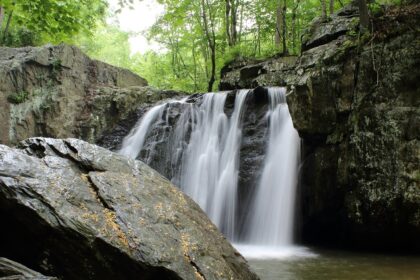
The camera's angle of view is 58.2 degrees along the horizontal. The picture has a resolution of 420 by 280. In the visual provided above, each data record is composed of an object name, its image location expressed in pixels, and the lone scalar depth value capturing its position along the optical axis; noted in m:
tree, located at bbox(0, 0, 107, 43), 6.56
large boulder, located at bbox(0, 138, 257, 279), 3.38
